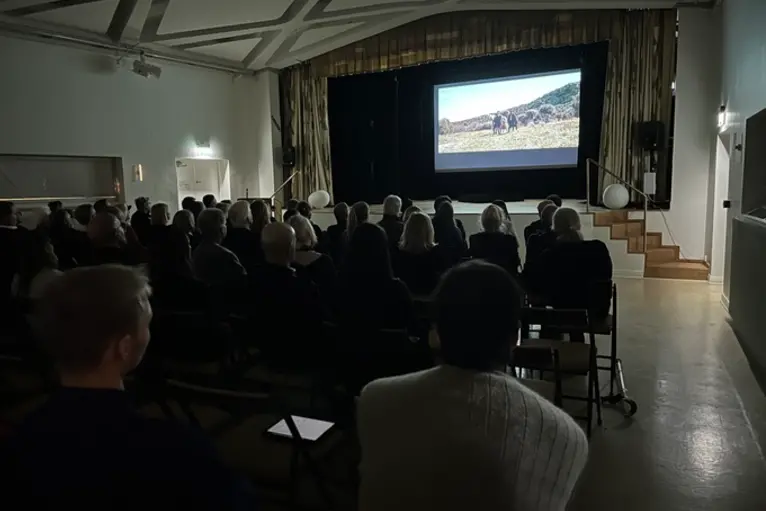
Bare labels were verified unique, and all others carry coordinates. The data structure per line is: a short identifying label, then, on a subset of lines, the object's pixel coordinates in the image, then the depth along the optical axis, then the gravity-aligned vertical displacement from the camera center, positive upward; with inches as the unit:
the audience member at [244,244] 202.5 -17.3
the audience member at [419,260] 168.7 -19.5
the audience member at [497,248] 194.9 -19.0
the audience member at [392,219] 226.4 -10.9
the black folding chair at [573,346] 126.1 -37.6
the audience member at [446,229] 229.0 -14.8
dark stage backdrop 410.9 +49.2
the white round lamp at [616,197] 379.6 -5.5
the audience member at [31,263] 168.7 -18.9
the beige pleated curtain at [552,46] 381.7 +101.8
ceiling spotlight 406.3 +87.9
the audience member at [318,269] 146.9 -18.8
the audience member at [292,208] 243.8 -6.8
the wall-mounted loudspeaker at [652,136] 374.9 +33.2
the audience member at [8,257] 170.6 -17.3
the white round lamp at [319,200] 497.4 -5.7
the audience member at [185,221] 188.9 -8.3
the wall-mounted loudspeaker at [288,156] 518.3 +32.9
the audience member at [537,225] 242.8 -15.1
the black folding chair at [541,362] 100.7 -30.0
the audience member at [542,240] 200.4 -17.2
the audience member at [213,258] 163.0 -17.5
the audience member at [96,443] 36.3 -15.6
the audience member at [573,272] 163.6 -23.0
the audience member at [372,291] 127.8 -21.4
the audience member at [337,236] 223.9 -17.1
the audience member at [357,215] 218.7 -8.3
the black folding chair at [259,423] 77.9 -42.2
